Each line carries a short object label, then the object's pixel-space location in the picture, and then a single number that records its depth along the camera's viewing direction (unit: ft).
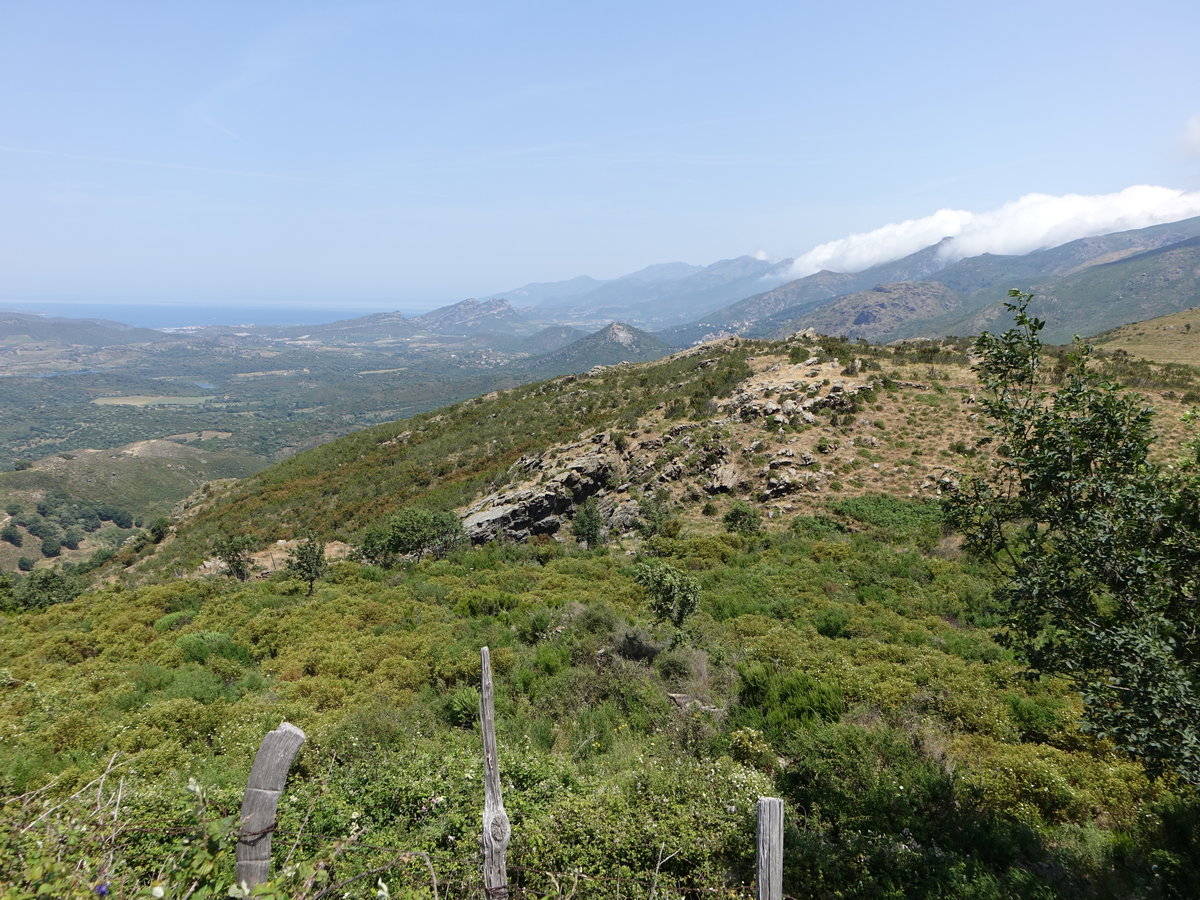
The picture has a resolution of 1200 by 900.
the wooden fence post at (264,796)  10.77
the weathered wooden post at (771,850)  11.09
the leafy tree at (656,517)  69.82
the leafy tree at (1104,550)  12.37
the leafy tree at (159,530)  126.46
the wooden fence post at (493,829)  12.04
